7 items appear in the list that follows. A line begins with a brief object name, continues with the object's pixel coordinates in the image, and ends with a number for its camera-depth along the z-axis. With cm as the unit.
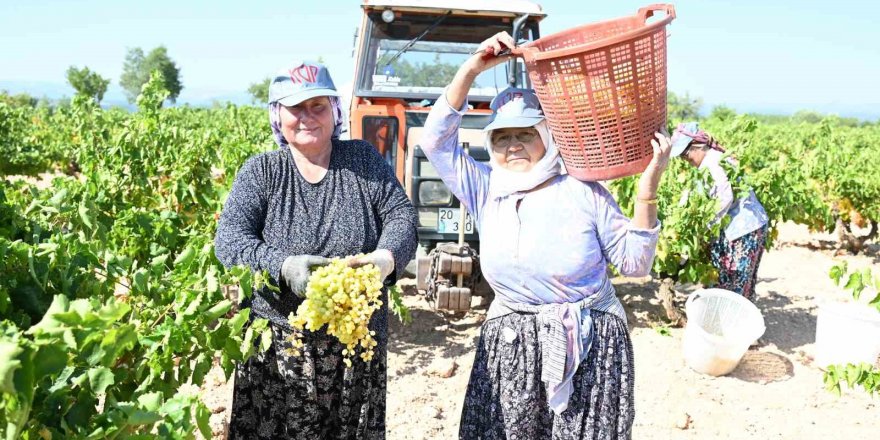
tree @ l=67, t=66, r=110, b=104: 5884
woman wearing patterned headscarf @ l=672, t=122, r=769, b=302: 455
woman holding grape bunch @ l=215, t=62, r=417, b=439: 223
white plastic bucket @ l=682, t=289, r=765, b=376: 435
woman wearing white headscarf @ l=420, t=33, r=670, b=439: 224
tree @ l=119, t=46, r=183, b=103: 8691
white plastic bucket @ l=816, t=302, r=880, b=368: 454
